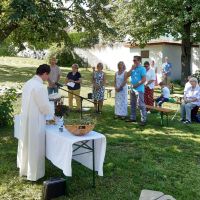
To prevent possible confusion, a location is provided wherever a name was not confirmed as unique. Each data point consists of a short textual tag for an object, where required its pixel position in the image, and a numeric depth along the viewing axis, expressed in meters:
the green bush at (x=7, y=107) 7.21
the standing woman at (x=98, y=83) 9.06
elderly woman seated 8.47
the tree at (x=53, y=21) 7.10
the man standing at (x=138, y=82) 7.85
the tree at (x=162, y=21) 14.51
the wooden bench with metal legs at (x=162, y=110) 8.06
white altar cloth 4.09
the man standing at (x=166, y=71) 15.27
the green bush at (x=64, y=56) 23.37
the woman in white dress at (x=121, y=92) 8.51
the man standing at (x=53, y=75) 8.49
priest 4.46
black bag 4.15
